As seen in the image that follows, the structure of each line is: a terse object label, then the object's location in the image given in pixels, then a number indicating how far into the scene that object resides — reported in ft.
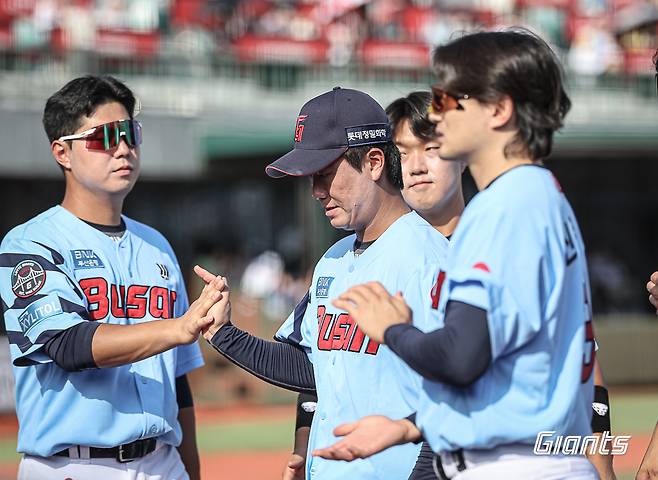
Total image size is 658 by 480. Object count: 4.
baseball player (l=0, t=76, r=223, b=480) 22.52
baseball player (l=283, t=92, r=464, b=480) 24.06
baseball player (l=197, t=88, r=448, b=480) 20.27
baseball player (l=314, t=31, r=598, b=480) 15.17
